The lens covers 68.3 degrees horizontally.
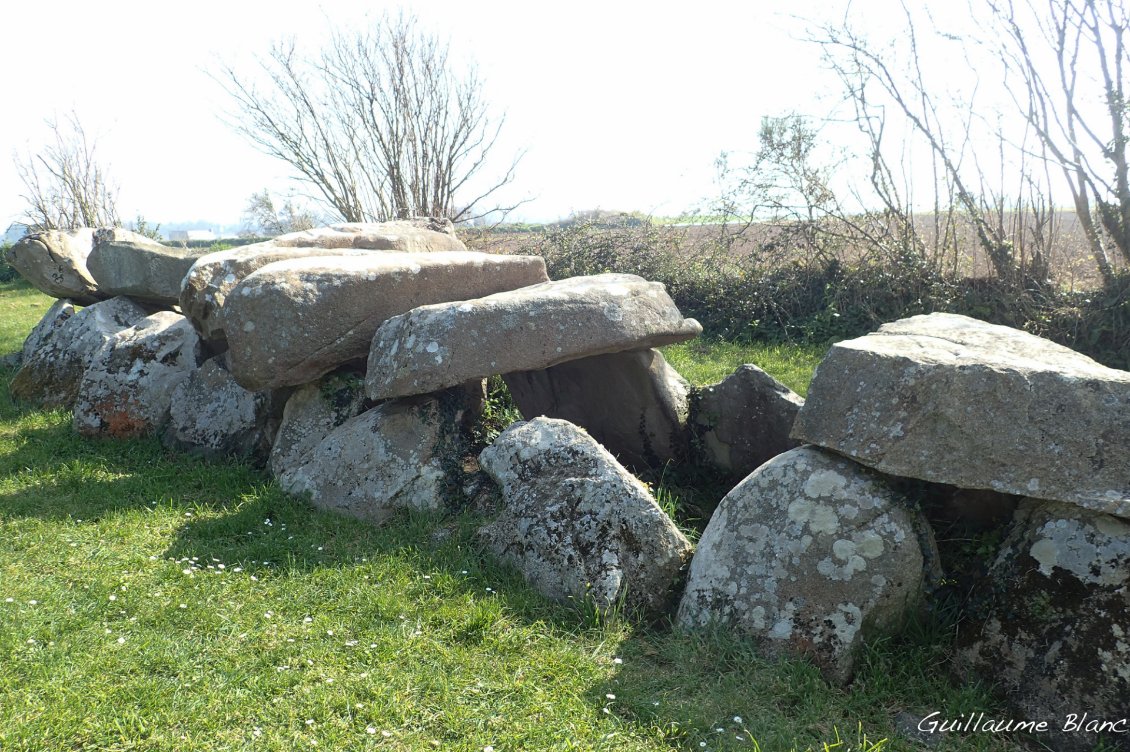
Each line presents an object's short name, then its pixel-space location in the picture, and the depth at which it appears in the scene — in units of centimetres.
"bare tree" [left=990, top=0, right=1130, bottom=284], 864
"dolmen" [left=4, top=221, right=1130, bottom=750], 369
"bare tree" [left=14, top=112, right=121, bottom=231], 2375
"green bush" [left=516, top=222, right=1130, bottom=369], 883
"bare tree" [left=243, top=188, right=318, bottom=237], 1881
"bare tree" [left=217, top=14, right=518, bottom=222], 1584
